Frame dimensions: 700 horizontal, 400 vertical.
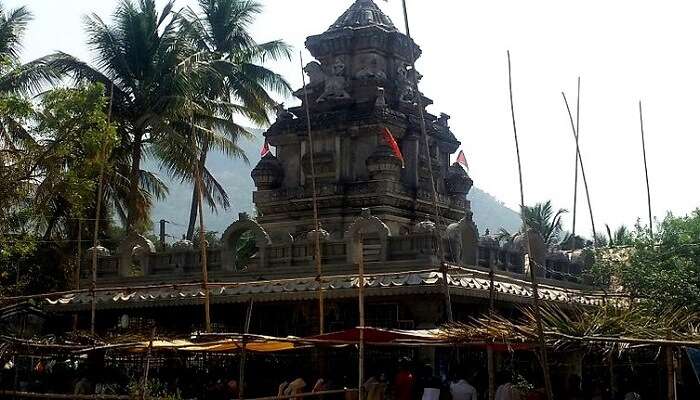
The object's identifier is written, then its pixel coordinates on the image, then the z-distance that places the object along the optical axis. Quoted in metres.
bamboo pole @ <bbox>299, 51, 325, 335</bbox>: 18.70
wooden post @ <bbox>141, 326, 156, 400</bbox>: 15.69
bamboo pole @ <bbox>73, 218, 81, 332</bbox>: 22.26
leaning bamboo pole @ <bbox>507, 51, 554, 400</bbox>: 13.65
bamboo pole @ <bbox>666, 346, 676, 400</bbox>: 13.48
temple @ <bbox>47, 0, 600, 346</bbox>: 20.58
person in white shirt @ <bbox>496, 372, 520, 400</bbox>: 16.25
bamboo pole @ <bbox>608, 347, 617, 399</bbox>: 17.03
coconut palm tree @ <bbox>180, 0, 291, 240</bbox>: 35.41
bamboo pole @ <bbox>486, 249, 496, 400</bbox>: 15.30
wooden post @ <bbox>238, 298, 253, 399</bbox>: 15.45
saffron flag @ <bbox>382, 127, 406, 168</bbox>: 24.47
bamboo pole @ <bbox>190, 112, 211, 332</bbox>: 18.46
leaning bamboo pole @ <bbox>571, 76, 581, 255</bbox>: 23.03
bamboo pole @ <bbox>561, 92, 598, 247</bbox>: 22.42
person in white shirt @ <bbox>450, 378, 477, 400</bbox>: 16.52
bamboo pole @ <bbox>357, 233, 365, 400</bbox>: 15.33
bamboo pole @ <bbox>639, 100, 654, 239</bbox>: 24.12
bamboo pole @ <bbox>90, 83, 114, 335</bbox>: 20.16
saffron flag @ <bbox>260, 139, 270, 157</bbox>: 27.91
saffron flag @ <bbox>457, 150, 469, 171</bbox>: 27.83
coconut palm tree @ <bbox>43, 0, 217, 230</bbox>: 31.22
